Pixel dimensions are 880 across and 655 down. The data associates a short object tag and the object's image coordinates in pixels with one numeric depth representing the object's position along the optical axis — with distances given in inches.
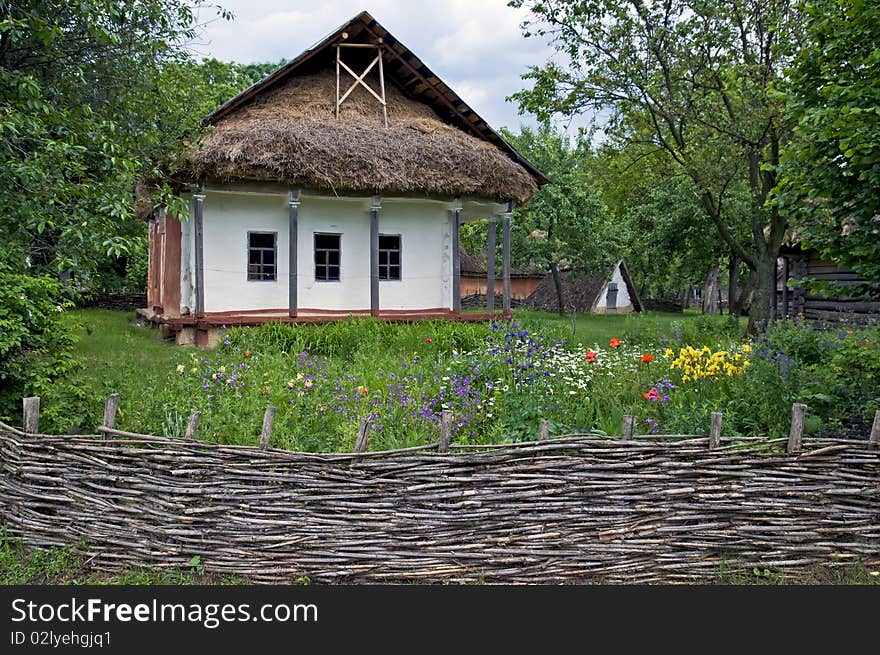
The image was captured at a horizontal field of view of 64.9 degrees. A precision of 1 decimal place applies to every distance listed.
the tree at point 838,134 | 163.6
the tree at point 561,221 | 983.6
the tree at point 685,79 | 578.9
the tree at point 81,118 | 202.5
